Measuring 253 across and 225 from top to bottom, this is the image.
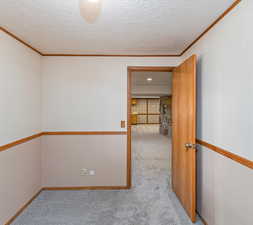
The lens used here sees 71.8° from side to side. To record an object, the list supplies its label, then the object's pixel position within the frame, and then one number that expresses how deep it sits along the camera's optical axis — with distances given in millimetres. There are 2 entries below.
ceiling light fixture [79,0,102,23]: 1559
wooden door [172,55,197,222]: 2158
